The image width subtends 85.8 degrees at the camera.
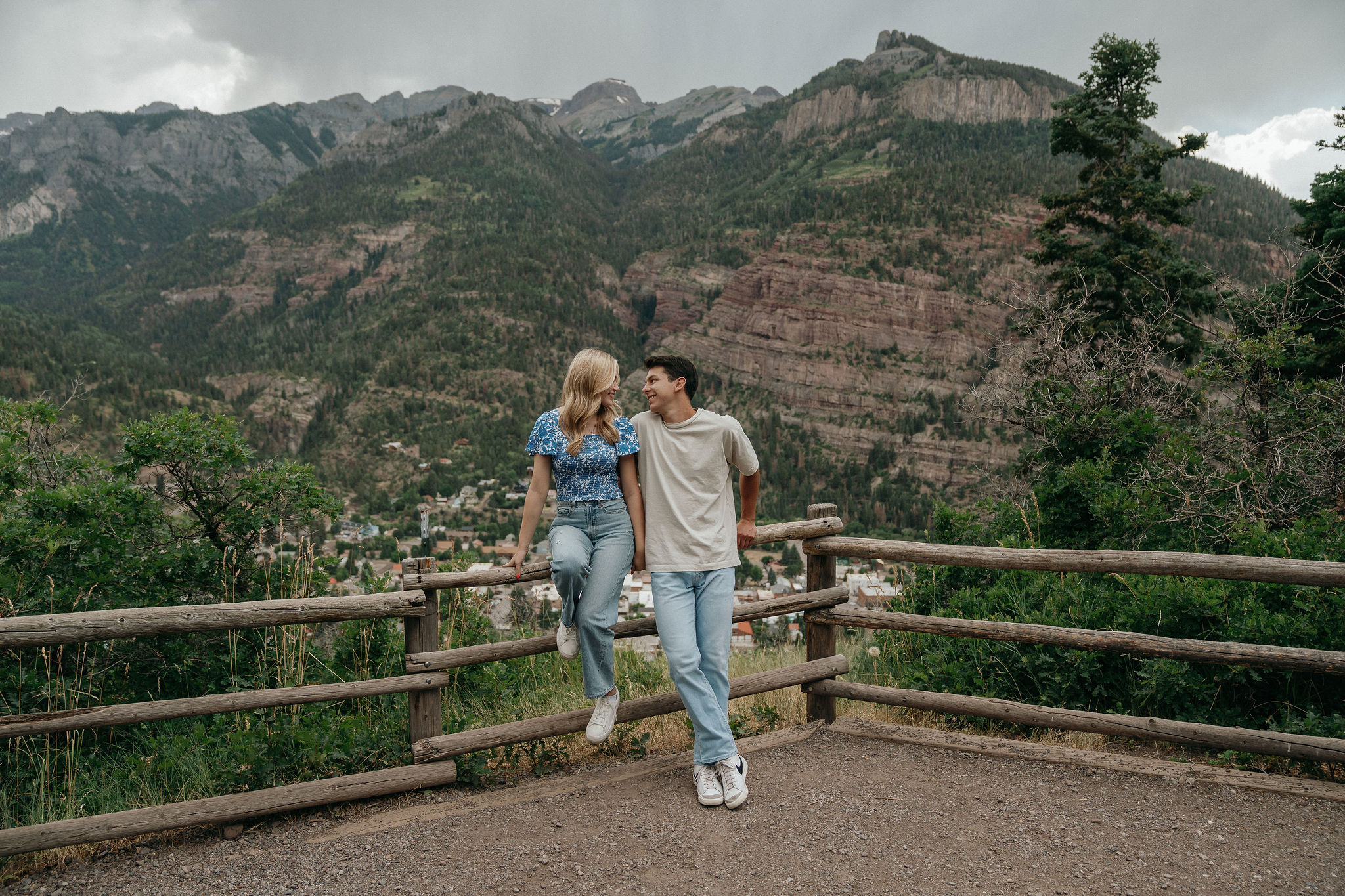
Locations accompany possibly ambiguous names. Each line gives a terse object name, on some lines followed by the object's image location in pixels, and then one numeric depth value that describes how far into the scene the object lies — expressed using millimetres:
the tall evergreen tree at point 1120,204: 12602
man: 3447
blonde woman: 3393
